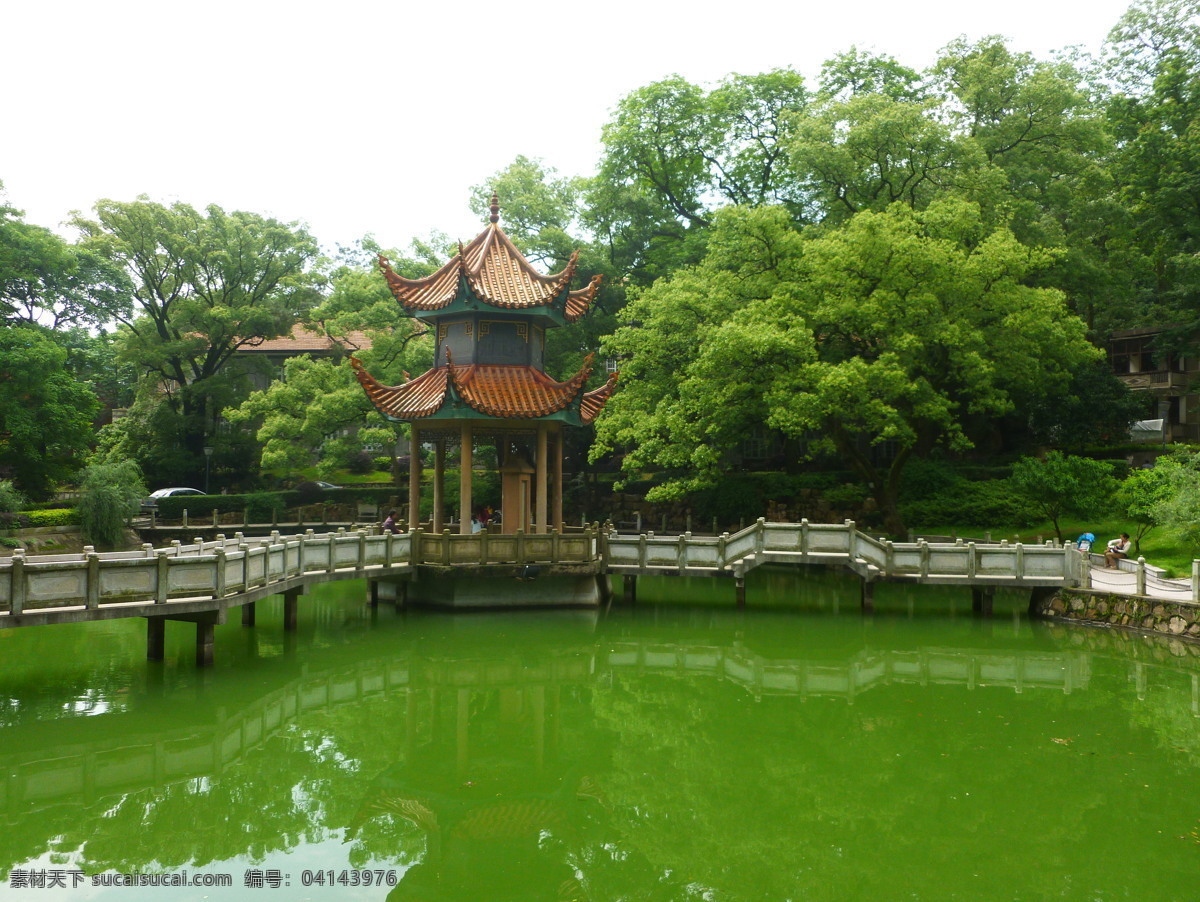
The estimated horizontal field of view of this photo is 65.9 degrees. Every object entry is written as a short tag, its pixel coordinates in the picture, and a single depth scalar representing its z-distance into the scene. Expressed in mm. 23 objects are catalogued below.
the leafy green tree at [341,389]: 33719
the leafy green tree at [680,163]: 35719
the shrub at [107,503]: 30938
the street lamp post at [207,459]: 41562
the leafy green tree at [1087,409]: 31000
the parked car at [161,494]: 36656
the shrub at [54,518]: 29578
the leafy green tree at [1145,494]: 20688
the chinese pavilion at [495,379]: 20875
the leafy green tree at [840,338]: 24422
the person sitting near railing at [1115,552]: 21828
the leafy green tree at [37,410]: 30484
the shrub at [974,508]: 28625
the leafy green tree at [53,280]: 33344
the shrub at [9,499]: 28016
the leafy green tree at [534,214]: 36625
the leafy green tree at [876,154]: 28203
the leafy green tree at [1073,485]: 22156
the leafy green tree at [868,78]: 34094
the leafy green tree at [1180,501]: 19047
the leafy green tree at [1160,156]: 32219
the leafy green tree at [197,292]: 38500
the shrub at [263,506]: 38406
